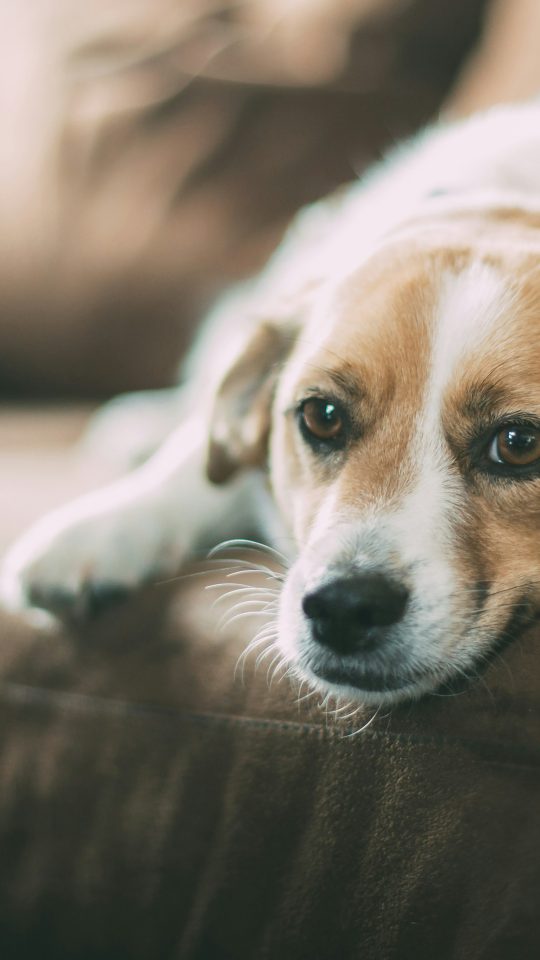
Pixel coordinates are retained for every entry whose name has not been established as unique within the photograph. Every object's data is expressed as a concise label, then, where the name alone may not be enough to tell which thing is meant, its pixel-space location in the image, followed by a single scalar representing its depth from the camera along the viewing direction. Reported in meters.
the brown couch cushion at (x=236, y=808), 0.56
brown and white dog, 0.60
